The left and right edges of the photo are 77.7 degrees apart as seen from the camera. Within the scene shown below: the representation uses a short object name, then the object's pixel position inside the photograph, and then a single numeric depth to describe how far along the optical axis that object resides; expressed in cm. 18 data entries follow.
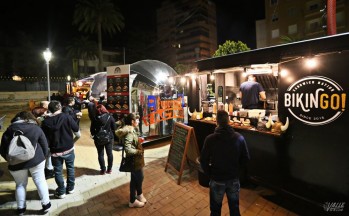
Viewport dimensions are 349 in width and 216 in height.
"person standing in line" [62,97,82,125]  559
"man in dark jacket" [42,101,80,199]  440
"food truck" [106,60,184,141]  860
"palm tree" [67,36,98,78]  4462
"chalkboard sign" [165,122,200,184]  524
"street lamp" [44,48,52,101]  1091
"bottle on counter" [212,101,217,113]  667
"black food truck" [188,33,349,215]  336
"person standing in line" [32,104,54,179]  570
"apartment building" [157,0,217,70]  6762
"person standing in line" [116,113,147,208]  392
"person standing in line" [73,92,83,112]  873
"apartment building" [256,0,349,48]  2838
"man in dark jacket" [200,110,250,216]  293
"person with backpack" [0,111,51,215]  361
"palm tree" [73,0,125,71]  3750
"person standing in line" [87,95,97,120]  607
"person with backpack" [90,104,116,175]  554
